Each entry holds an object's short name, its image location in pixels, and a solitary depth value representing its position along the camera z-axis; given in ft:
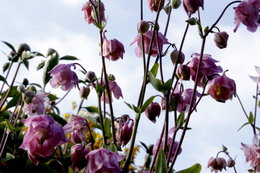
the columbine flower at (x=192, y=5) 3.62
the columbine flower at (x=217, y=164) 4.25
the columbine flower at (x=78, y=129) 3.67
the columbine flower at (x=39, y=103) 3.90
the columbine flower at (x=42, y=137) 3.29
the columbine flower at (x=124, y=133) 3.70
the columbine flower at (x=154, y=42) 3.77
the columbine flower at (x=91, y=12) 3.95
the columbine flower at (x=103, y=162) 3.24
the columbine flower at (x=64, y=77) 3.76
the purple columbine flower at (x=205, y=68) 3.67
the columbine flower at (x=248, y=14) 3.66
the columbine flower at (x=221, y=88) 3.62
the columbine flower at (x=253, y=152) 3.92
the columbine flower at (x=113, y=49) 3.81
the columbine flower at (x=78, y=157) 3.43
